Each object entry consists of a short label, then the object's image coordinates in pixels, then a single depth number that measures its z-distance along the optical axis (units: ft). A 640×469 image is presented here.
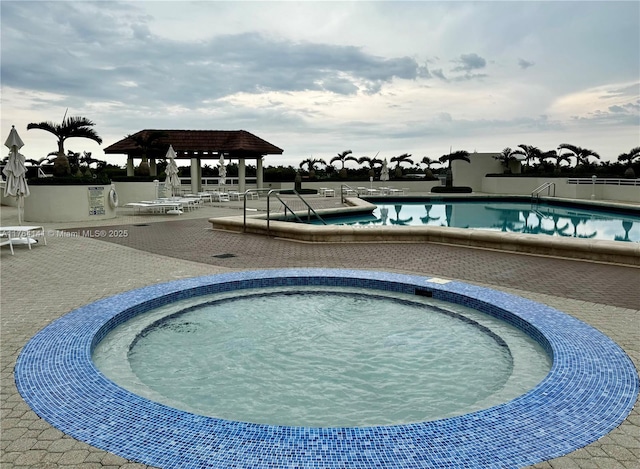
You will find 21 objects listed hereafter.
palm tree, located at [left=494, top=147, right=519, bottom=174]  119.34
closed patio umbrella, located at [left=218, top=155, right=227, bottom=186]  89.38
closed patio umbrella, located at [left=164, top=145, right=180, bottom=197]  71.61
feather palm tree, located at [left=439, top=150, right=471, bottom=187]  117.08
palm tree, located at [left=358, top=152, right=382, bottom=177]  140.87
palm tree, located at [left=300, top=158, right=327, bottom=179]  139.13
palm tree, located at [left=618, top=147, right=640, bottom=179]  100.58
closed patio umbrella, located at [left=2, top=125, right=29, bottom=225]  37.45
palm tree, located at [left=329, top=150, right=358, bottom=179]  140.15
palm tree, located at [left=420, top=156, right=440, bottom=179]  136.95
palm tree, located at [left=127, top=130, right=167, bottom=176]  78.20
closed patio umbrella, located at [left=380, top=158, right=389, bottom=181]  112.96
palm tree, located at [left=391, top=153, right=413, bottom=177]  139.54
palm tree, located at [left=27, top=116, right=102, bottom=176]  56.39
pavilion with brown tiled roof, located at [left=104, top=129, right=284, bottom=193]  95.71
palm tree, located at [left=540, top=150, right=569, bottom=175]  120.57
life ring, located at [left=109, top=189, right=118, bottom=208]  56.49
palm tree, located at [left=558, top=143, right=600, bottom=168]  118.93
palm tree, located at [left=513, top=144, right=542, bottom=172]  121.90
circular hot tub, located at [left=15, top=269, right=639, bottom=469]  9.09
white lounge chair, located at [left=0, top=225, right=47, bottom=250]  33.14
